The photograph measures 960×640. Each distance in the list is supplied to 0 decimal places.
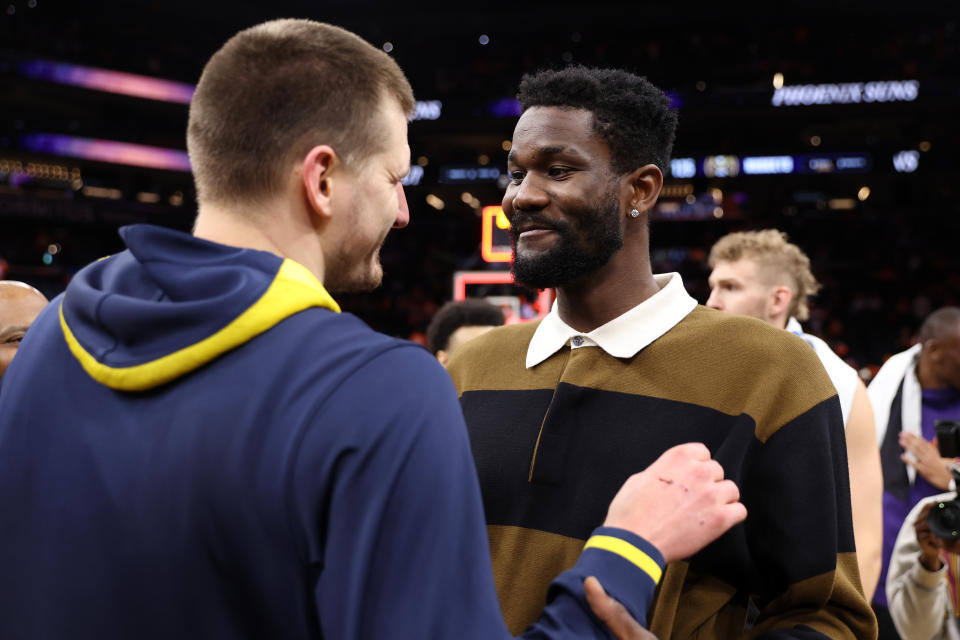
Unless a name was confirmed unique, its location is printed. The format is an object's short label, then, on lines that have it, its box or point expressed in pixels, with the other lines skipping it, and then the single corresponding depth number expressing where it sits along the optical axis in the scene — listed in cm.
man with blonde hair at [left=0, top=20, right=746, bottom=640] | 87
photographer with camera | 311
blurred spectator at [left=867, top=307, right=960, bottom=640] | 424
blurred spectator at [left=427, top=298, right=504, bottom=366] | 461
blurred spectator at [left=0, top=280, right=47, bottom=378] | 243
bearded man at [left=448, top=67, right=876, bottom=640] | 146
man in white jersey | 310
